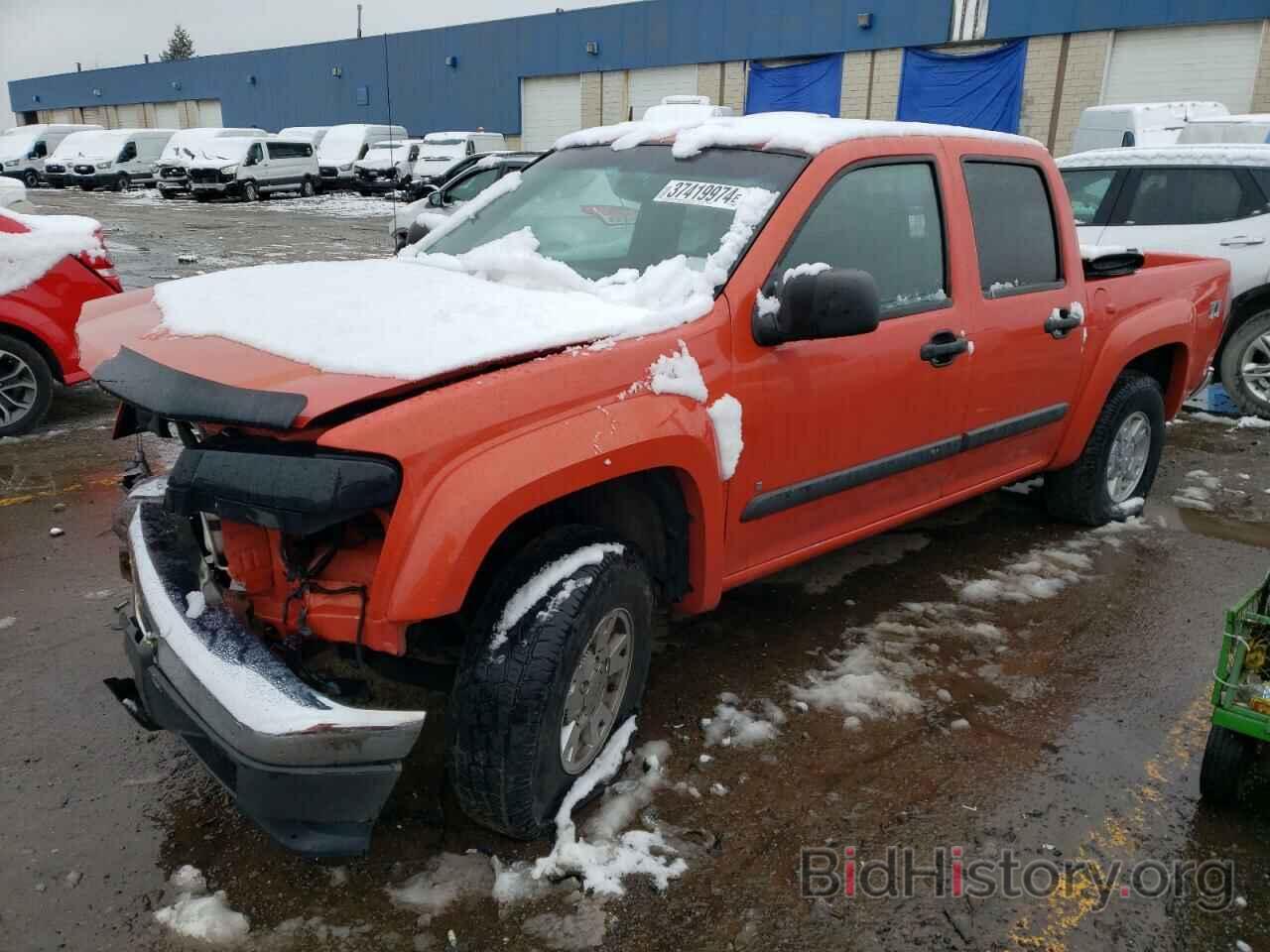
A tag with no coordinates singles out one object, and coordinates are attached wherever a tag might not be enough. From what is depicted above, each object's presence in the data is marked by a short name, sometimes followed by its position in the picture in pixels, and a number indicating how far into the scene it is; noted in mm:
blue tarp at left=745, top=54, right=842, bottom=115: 25328
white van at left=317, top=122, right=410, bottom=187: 29672
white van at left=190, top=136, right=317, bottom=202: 26875
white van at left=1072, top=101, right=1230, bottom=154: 12938
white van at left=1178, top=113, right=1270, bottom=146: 10242
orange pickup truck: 2104
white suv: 7109
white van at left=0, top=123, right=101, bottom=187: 33312
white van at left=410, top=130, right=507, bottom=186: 25688
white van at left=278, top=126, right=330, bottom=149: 32006
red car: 5828
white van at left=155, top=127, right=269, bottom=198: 27406
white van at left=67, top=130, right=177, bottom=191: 31000
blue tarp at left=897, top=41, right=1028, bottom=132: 22141
